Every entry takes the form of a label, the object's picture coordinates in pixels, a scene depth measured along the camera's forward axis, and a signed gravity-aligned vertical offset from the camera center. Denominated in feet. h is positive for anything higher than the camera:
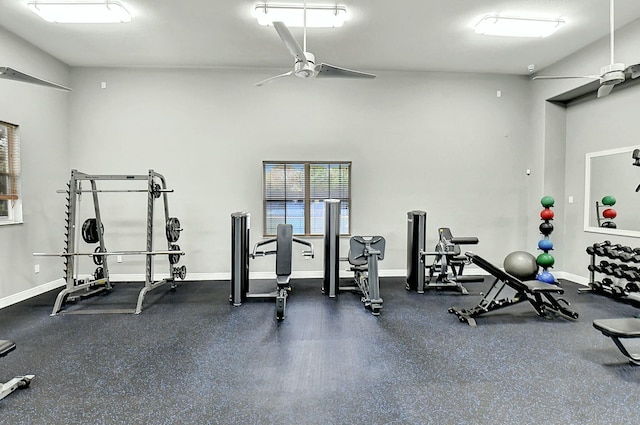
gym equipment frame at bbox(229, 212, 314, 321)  12.83 -2.17
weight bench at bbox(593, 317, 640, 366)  7.90 -3.14
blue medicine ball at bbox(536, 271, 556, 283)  14.74 -3.39
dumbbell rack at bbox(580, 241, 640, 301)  12.84 -2.81
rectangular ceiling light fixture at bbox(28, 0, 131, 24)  11.34 +7.11
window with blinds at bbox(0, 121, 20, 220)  13.29 +1.51
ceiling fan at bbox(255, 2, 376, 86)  8.52 +4.32
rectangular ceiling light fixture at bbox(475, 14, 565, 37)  12.48 +7.25
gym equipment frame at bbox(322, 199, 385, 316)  13.57 -2.19
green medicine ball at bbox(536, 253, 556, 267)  15.47 -2.71
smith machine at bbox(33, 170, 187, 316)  12.92 -1.87
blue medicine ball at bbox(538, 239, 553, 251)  15.74 -1.97
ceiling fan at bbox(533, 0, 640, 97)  9.27 +3.91
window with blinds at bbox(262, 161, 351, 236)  17.31 +0.73
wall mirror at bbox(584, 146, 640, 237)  14.01 +0.69
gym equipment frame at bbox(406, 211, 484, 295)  15.19 -2.66
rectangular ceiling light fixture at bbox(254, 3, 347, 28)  11.69 +7.19
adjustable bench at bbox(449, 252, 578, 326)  11.27 -3.50
